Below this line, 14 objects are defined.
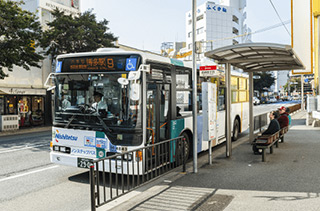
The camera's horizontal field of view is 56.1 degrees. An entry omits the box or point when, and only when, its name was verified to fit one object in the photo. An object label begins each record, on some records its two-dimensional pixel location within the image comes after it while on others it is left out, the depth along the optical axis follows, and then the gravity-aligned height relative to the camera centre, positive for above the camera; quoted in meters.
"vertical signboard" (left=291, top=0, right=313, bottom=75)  21.88 +4.96
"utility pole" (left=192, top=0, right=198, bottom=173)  7.08 +0.21
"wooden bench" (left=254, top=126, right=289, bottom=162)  8.30 -1.26
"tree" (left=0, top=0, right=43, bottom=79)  17.23 +3.97
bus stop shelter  7.39 +1.13
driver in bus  6.41 -0.08
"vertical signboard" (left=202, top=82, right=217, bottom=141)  7.59 -0.28
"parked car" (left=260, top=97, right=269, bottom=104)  68.83 -0.73
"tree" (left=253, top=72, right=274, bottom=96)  69.12 +3.66
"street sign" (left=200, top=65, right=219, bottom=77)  7.51 +0.72
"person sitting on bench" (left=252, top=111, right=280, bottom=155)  9.88 -0.97
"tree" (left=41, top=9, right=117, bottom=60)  22.53 +5.06
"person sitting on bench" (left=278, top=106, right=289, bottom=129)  11.26 -0.85
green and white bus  6.21 -0.09
